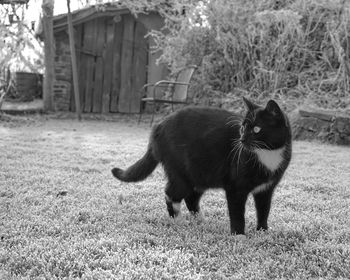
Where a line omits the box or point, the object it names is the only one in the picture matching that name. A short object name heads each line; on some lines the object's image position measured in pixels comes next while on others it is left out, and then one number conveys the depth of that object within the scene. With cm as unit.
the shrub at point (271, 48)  788
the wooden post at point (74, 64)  919
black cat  224
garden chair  811
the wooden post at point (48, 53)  988
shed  1041
